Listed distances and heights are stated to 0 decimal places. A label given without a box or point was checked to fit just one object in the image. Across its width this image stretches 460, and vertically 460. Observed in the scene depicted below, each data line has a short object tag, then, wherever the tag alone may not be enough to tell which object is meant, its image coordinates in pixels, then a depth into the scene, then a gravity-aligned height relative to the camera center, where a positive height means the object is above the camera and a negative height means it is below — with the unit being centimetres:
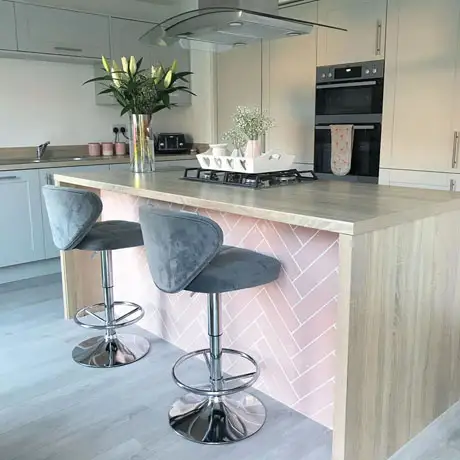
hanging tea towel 372 -12
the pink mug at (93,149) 452 -12
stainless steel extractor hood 217 +50
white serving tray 215 -13
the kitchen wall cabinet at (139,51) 438 +78
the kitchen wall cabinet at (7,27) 371 +82
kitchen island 149 -60
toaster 481 -8
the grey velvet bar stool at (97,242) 216 -49
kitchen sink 378 -20
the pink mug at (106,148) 458 -12
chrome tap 422 -12
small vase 223 -7
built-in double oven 357 +17
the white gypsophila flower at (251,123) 225 +5
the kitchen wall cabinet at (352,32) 348 +73
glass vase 273 -5
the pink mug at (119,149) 462 -13
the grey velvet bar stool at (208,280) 157 -49
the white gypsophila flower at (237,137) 230 -2
